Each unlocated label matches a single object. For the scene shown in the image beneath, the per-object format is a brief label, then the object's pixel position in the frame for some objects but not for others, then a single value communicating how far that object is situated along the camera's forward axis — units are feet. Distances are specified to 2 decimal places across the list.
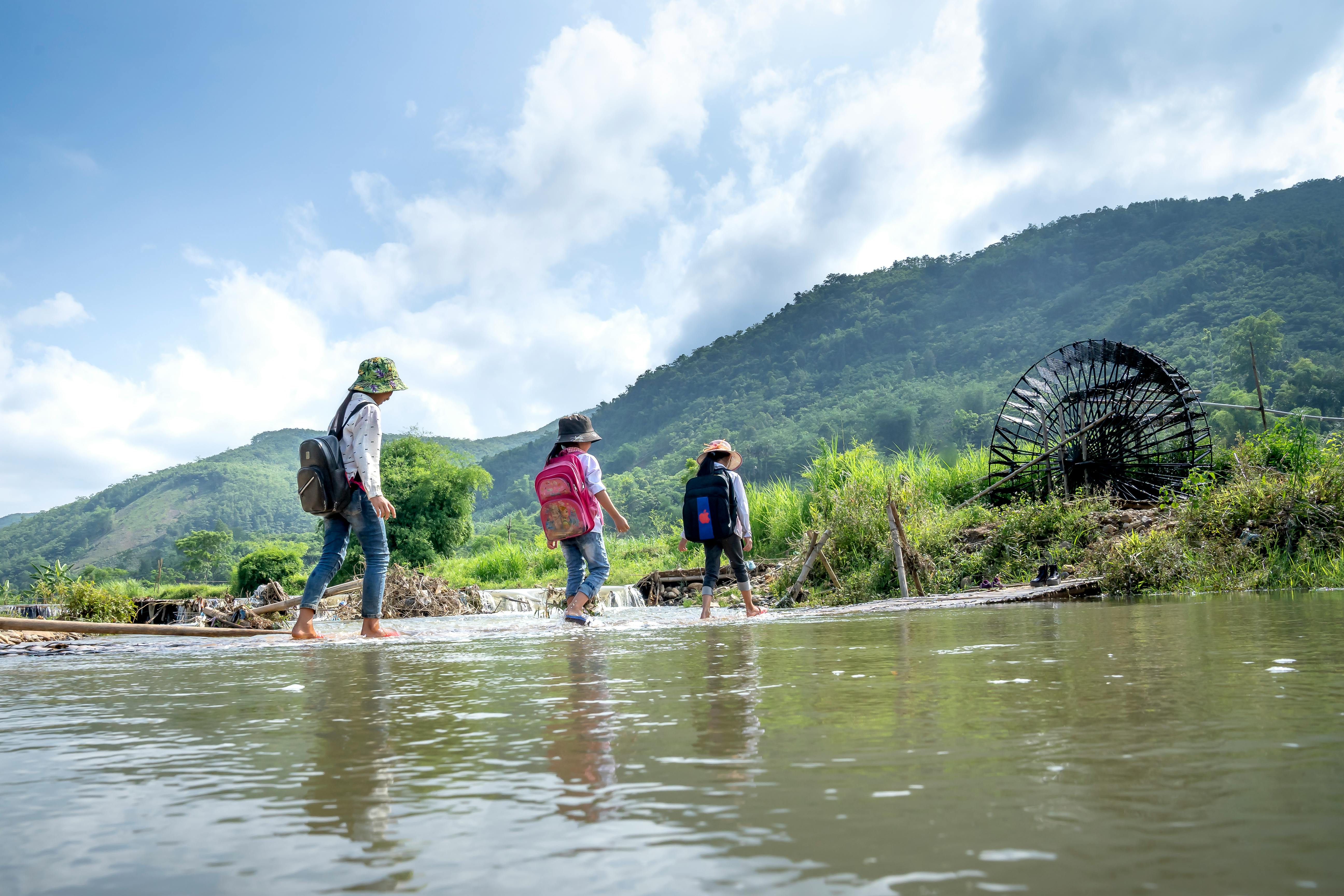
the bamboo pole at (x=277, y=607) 31.99
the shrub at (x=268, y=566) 202.90
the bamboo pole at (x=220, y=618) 31.73
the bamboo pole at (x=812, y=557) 37.50
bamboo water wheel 77.61
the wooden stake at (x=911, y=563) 36.19
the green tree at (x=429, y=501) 173.68
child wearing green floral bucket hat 20.94
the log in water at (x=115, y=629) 21.18
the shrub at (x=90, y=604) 34.14
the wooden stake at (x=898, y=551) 33.17
